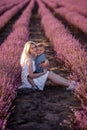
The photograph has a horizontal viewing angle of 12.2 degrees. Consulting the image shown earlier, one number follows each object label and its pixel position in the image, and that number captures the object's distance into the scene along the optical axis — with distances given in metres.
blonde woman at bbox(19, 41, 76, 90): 6.76
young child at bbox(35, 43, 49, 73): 6.92
